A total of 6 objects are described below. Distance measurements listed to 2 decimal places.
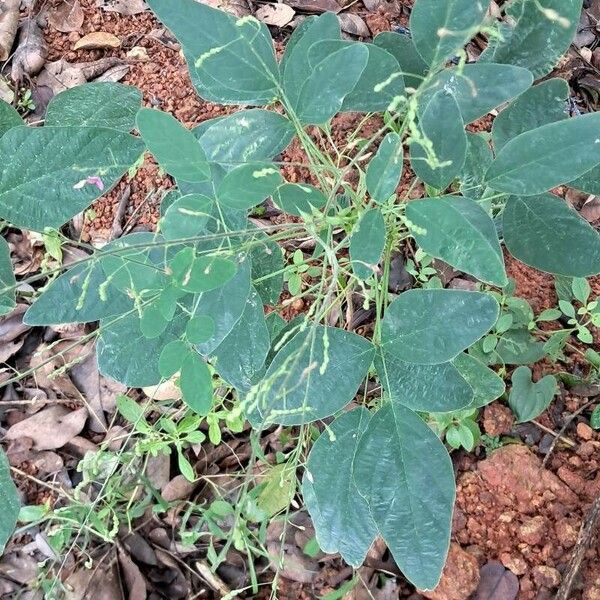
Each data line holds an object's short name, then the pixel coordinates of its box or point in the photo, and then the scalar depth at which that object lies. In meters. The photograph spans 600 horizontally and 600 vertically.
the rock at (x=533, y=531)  1.20
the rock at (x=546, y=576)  1.18
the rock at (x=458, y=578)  1.18
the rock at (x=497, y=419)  1.28
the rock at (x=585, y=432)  1.28
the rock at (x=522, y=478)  1.23
